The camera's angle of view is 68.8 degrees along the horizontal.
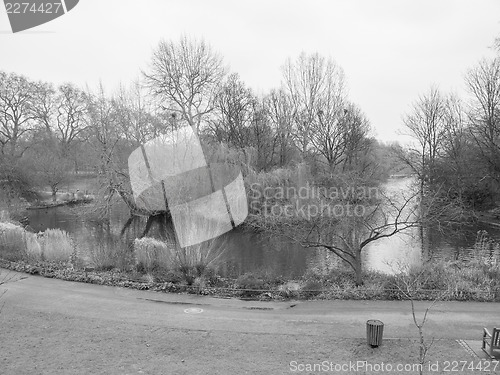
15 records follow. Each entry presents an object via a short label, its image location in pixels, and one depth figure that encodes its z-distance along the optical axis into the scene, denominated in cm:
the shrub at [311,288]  1055
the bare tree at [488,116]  2614
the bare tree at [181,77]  2956
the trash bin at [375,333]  701
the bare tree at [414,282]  995
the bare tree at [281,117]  3294
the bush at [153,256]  1296
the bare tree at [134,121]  2644
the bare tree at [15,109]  4122
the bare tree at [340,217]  1178
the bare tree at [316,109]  3359
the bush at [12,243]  1466
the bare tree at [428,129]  3247
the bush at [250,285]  1082
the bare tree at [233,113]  3269
